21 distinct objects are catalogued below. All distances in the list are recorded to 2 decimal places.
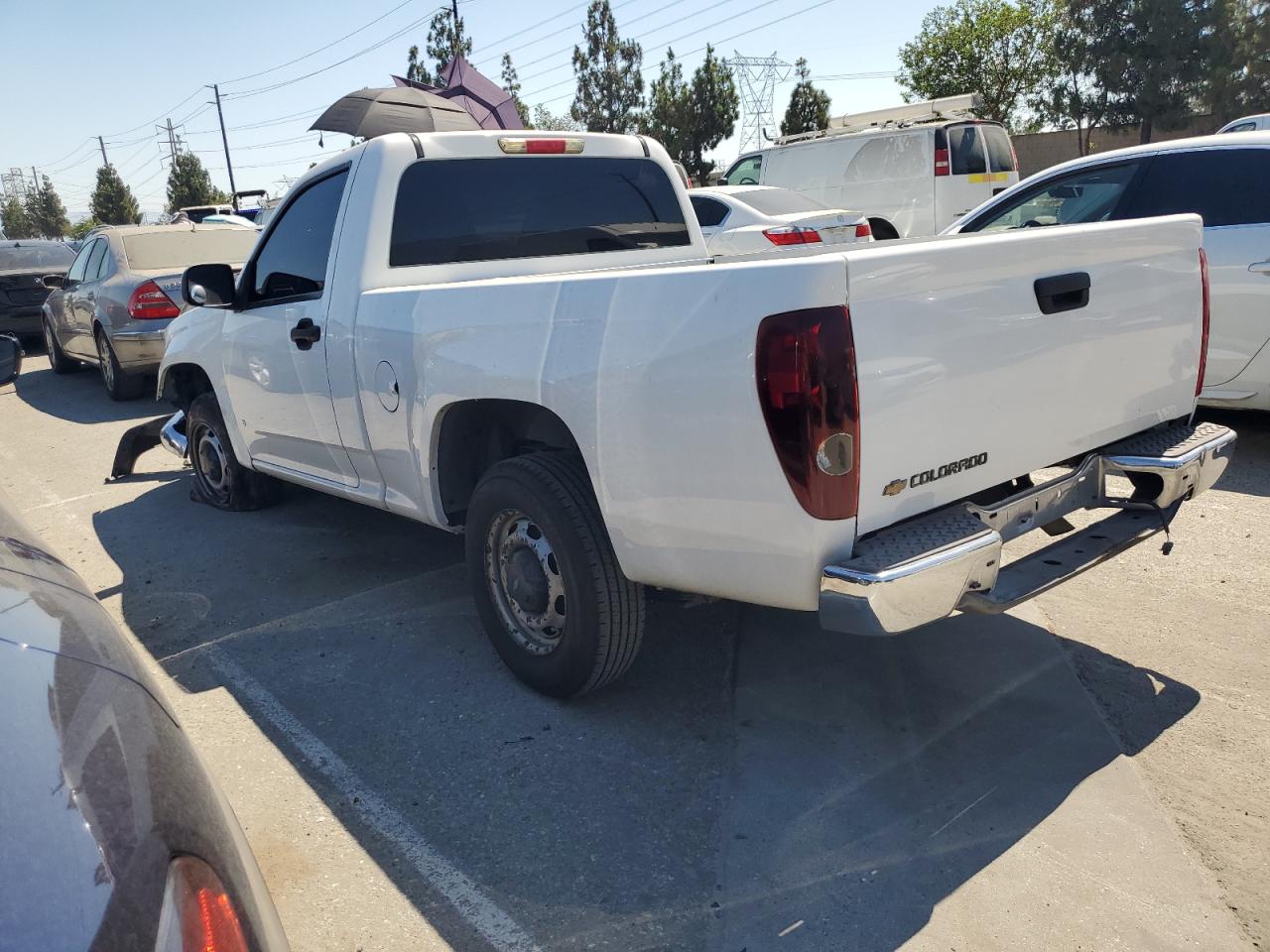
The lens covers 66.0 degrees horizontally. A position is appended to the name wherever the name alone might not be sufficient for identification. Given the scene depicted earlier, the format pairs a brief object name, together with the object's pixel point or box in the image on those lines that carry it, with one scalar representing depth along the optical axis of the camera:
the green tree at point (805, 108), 40.34
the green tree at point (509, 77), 51.44
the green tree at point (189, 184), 57.16
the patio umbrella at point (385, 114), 12.95
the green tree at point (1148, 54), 31.00
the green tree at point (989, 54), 35.56
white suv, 5.61
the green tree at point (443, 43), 46.69
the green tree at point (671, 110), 38.78
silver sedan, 9.70
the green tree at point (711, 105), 38.09
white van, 15.13
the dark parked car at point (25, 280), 13.48
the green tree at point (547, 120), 58.54
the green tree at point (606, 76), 43.78
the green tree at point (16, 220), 88.06
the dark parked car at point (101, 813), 1.16
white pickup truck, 2.51
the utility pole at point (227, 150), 59.97
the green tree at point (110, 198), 61.94
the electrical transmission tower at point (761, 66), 40.47
